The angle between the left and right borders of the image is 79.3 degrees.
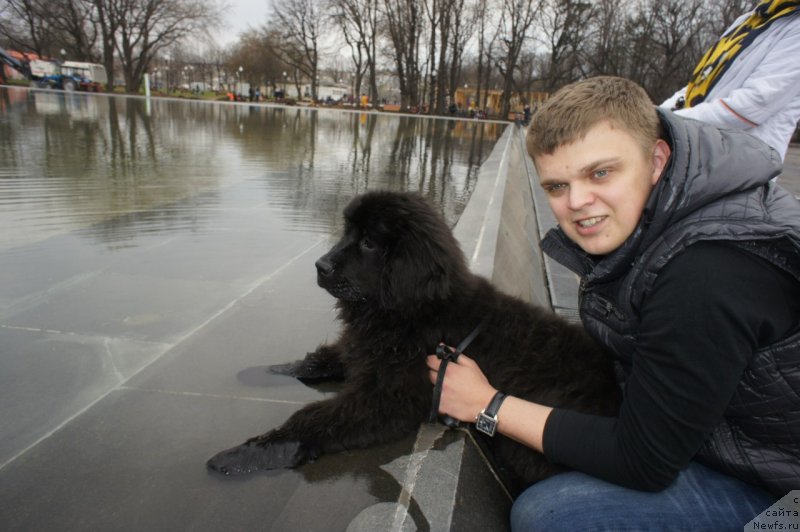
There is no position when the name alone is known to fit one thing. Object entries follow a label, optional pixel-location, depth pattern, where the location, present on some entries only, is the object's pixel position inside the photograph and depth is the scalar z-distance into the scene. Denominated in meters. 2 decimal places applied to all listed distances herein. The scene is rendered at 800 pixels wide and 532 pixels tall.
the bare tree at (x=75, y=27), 56.28
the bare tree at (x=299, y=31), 63.09
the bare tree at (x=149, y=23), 56.09
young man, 1.38
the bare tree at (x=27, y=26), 55.78
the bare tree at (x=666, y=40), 48.03
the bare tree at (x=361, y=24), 57.25
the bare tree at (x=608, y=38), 52.59
